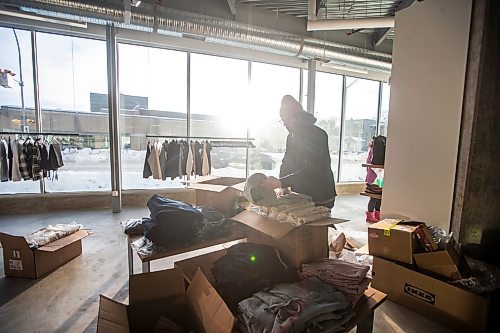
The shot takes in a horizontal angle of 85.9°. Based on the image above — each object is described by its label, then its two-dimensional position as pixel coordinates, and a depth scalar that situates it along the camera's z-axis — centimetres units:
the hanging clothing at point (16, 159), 395
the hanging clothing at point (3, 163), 390
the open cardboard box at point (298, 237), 141
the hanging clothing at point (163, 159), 466
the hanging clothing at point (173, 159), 470
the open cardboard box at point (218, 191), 211
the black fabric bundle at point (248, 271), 133
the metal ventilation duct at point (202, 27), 341
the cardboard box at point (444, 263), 204
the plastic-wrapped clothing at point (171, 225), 164
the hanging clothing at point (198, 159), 489
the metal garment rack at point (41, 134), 410
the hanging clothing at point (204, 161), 493
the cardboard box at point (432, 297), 191
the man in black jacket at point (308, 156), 213
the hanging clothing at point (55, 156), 426
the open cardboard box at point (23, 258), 254
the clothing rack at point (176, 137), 475
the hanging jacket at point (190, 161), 480
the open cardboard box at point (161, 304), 130
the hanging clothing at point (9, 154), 394
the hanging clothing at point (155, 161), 460
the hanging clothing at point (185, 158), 479
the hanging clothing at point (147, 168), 464
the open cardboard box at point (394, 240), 225
